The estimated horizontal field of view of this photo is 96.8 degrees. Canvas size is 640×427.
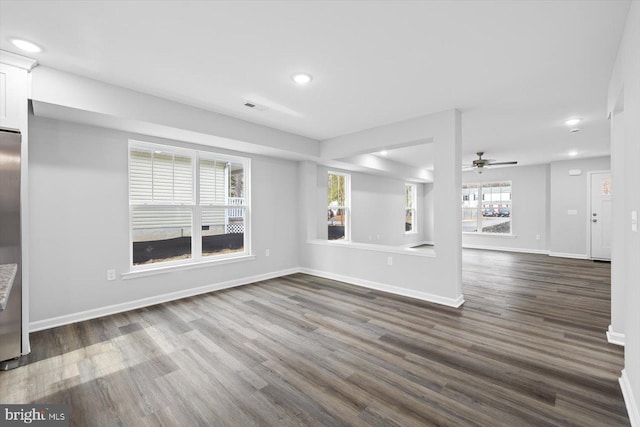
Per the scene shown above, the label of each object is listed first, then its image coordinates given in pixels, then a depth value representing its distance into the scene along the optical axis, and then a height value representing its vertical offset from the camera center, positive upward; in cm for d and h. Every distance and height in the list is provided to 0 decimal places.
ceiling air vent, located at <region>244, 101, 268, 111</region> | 349 +134
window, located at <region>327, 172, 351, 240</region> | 682 +2
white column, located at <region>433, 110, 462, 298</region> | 362 +12
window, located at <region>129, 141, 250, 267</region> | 381 +13
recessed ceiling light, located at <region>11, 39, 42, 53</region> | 221 +135
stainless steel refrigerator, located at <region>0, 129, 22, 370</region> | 231 -19
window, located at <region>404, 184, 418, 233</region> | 968 +14
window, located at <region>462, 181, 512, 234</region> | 866 +8
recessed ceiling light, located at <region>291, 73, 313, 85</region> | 278 +134
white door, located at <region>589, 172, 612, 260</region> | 676 -14
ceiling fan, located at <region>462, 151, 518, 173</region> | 606 +104
